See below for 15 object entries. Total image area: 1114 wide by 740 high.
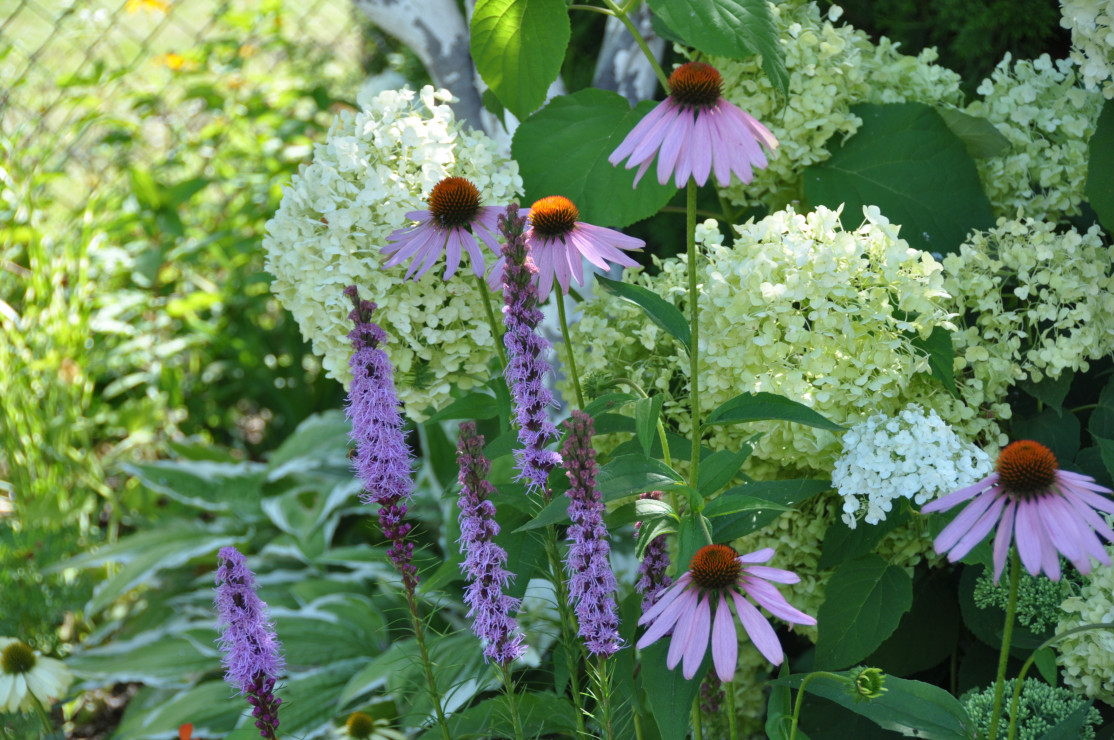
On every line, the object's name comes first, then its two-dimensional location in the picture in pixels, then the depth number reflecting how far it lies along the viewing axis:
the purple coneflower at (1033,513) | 1.34
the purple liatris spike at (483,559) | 1.41
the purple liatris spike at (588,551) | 1.38
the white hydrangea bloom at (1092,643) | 1.52
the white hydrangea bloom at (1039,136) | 1.71
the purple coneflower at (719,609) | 1.36
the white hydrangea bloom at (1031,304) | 1.60
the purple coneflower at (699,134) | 1.42
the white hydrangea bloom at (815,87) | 1.75
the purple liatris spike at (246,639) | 1.43
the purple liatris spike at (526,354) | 1.42
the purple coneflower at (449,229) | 1.55
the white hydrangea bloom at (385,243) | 1.62
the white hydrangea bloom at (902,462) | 1.51
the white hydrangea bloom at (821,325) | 1.56
